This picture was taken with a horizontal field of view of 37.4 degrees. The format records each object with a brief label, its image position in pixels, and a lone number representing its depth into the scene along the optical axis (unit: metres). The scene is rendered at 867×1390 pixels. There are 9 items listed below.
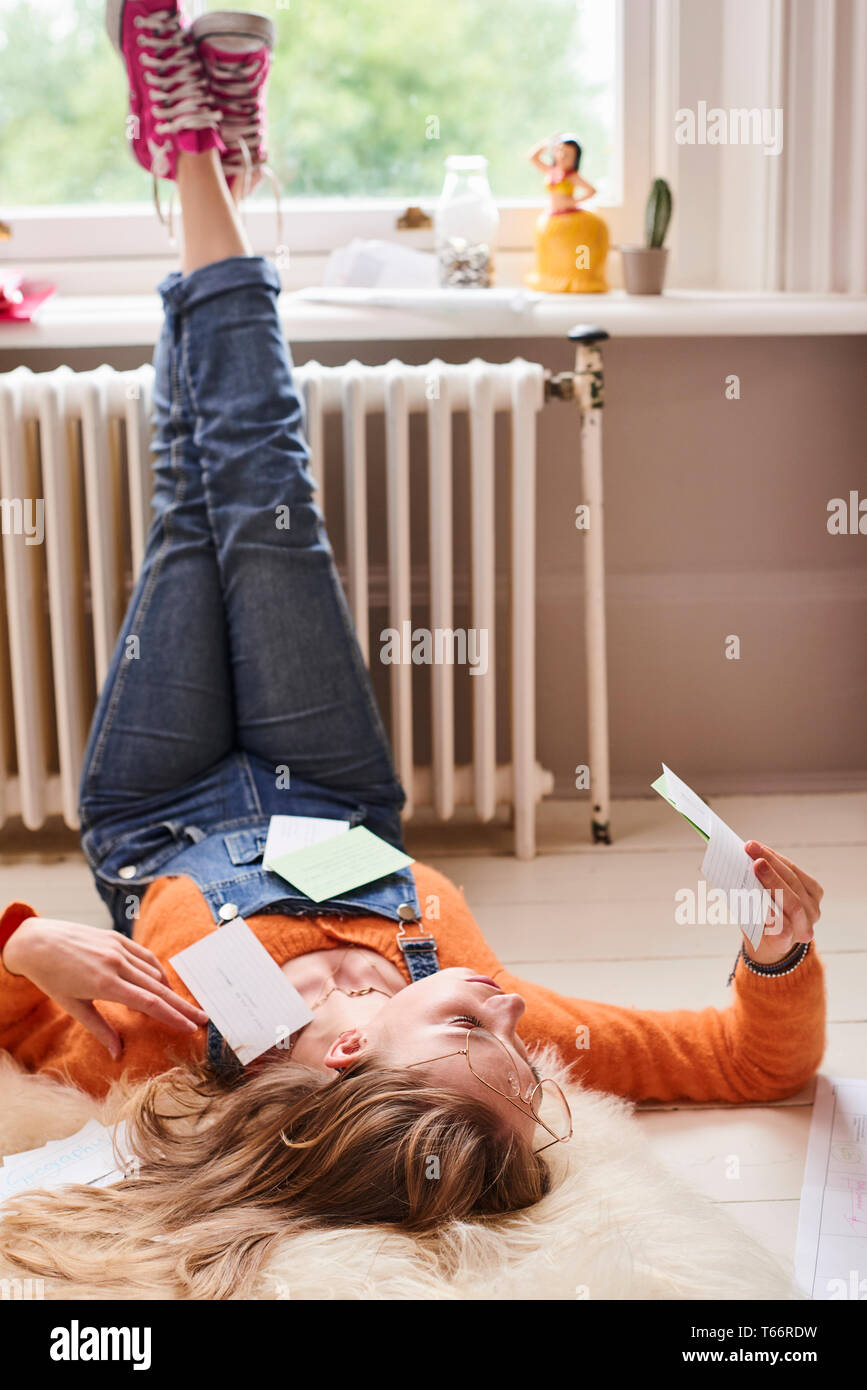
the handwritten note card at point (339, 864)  1.23
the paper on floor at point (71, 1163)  0.99
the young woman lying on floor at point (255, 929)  0.89
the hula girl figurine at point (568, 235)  1.82
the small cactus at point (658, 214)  1.79
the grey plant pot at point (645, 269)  1.84
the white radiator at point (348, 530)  1.65
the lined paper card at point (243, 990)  1.08
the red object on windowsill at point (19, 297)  1.73
